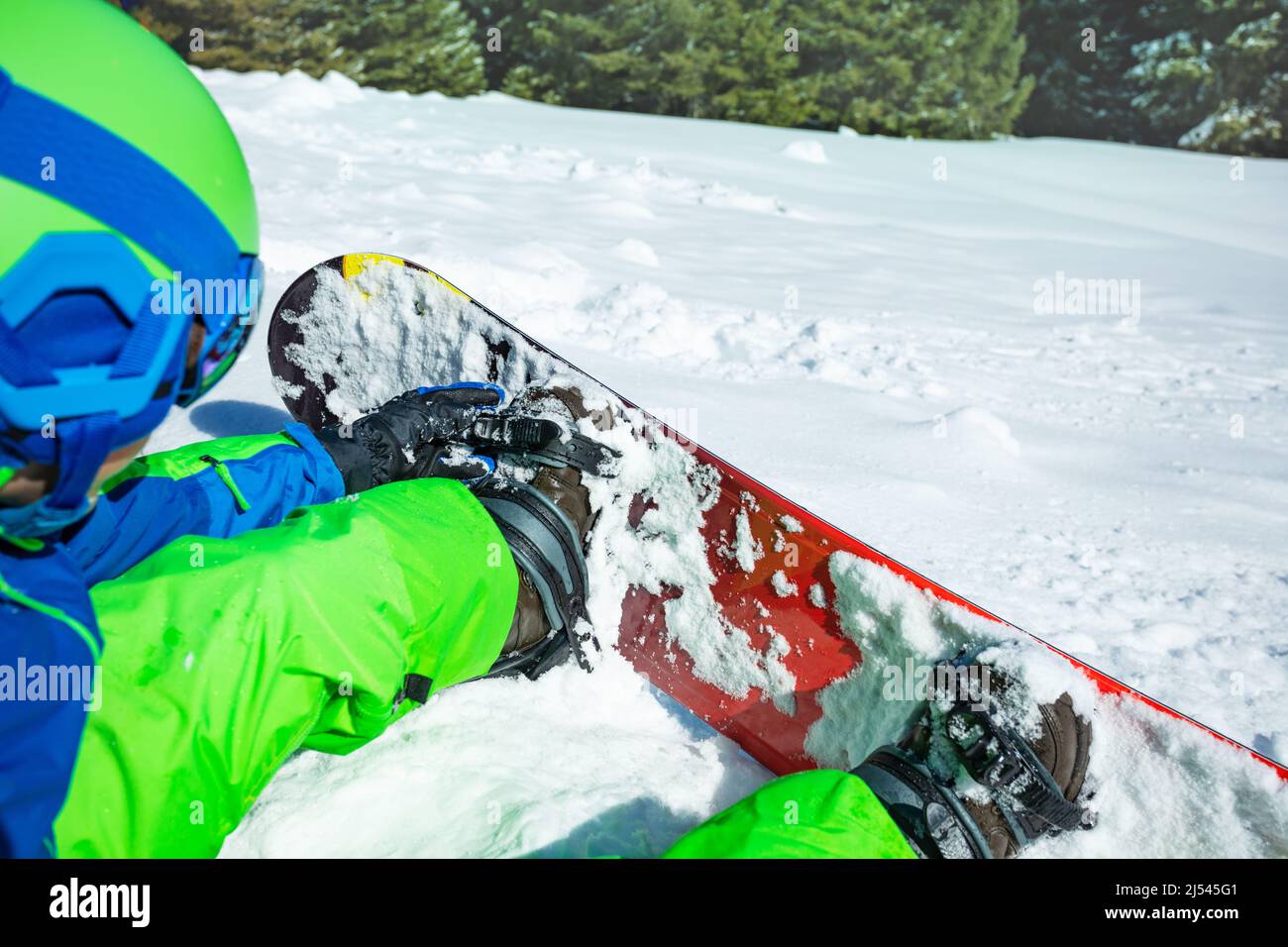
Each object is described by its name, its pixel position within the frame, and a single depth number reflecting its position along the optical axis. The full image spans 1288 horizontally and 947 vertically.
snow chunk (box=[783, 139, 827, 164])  9.55
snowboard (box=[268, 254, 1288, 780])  1.60
